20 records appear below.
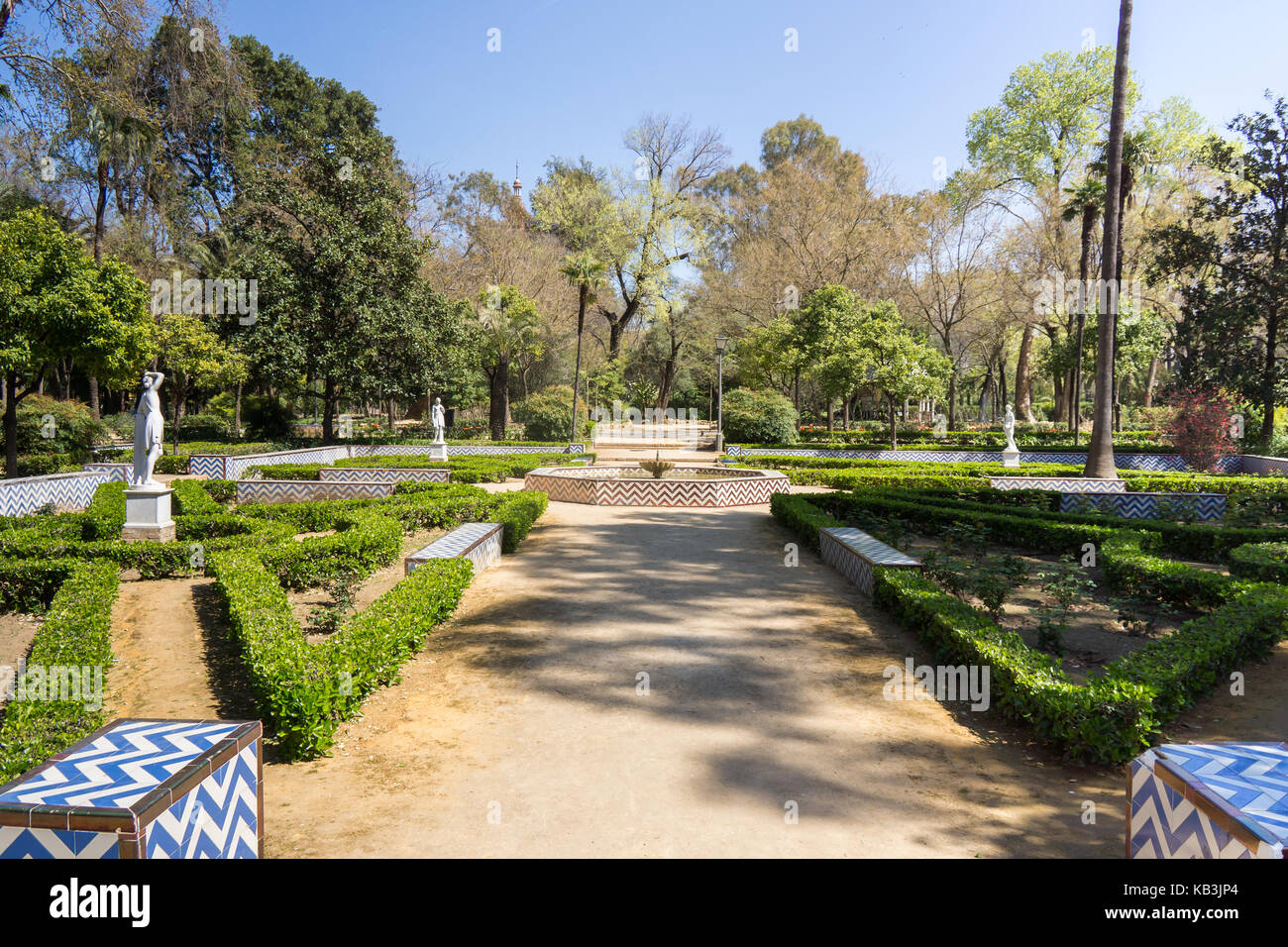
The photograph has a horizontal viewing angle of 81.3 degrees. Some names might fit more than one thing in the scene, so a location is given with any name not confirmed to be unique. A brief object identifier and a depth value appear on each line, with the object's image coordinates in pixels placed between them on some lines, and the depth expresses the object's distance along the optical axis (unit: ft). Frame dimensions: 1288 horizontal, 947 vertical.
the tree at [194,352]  80.18
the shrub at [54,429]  63.57
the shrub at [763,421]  97.35
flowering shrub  70.38
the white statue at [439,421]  73.66
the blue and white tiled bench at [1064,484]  56.13
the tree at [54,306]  46.62
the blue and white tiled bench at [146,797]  7.84
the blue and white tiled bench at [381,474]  60.39
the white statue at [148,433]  34.47
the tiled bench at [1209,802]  8.01
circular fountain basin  52.03
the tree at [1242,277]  77.97
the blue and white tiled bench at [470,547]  27.68
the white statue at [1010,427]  75.56
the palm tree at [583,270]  96.27
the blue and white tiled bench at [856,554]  28.30
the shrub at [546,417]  101.91
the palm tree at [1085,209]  88.79
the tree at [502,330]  103.81
